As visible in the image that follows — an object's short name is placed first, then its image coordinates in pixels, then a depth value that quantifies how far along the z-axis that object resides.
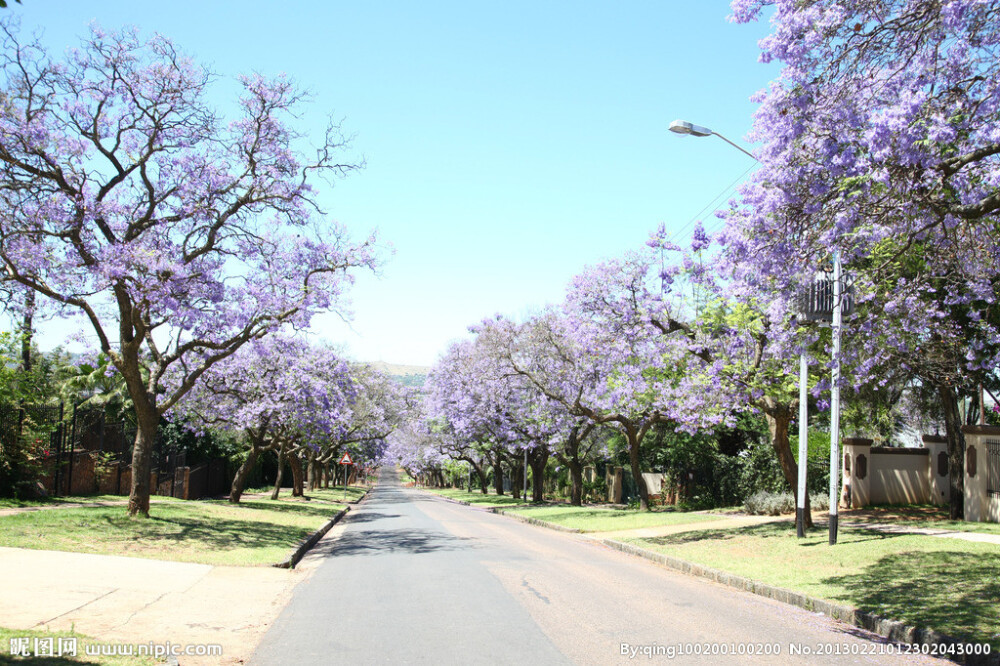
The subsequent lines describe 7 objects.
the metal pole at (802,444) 15.27
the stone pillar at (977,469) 17.75
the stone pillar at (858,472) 22.42
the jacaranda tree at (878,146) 8.35
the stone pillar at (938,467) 22.69
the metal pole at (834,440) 13.83
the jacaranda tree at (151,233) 15.40
